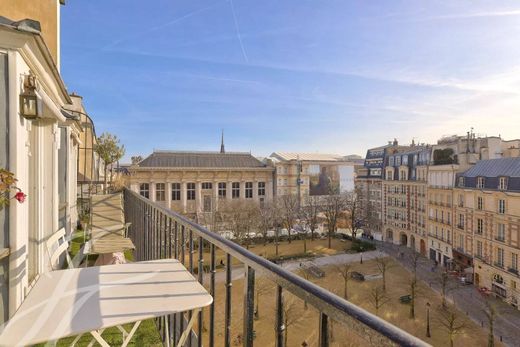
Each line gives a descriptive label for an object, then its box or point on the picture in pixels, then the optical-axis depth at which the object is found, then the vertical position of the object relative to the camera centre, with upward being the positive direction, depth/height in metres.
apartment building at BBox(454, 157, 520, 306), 18.39 -3.28
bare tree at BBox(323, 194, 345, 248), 31.28 -4.13
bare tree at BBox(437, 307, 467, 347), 13.04 -7.18
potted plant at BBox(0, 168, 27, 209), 2.54 -0.15
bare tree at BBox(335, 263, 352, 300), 17.81 -6.85
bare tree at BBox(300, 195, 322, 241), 31.19 -4.41
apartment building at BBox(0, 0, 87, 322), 3.03 +0.32
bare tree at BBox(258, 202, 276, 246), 29.00 -4.43
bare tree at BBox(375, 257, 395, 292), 22.48 -7.11
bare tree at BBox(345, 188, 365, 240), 33.58 -4.24
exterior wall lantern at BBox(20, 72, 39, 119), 3.25 +0.77
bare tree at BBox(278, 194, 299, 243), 31.69 -4.04
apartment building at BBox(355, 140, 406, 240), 35.34 -1.81
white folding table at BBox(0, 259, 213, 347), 1.34 -0.66
